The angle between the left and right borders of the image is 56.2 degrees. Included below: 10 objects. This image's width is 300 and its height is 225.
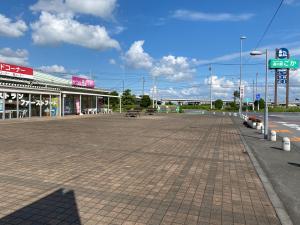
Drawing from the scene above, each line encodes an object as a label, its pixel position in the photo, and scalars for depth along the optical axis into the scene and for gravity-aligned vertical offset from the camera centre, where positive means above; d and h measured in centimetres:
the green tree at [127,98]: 7488 +159
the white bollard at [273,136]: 1342 -153
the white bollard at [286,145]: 1062 -154
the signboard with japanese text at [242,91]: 3484 +163
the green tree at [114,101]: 6828 +70
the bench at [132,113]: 3588 -117
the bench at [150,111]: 4393 -112
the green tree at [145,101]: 7754 +80
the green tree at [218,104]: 7506 +1
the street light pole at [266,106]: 1445 -13
